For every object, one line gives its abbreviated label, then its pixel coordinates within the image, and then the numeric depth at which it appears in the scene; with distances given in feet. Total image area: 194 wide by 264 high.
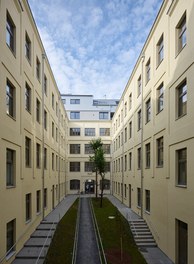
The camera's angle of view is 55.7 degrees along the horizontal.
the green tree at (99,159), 80.26
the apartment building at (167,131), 27.27
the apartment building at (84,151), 114.66
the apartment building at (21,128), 26.82
